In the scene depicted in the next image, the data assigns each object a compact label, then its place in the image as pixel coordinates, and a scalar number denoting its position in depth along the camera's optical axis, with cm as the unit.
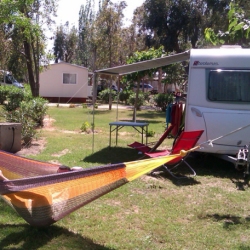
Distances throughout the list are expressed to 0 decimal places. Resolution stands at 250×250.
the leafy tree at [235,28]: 444
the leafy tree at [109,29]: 2562
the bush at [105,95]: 2512
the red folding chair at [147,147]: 729
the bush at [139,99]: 2036
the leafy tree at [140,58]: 1445
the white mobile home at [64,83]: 2534
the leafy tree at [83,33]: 4556
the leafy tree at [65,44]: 5016
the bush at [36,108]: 968
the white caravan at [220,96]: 635
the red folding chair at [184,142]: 591
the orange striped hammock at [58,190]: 324
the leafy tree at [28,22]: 775
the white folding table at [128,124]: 788
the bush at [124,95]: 2326
